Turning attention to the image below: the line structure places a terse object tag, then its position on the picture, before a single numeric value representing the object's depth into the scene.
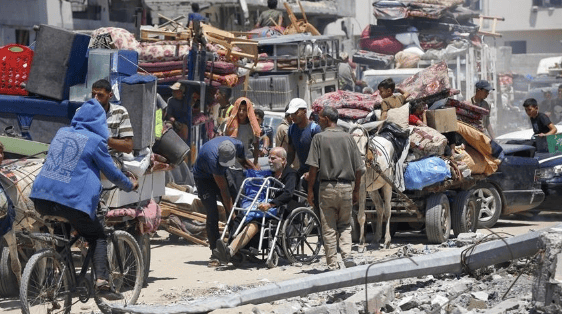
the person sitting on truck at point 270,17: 36.08
